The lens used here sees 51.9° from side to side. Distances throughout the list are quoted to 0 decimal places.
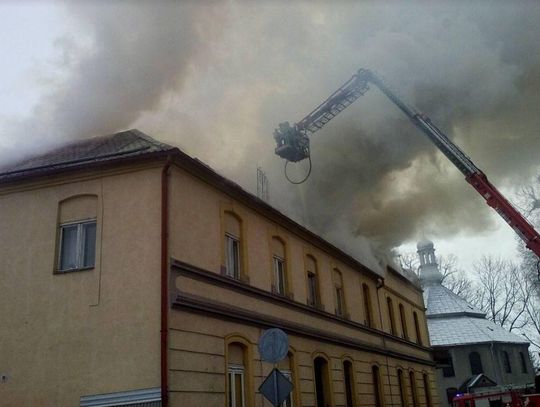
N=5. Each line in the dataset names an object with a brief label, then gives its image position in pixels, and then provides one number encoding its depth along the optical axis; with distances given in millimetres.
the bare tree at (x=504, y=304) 51125
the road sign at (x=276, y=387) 8953
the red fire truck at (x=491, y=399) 17094
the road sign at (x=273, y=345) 9352
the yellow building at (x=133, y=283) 10508
